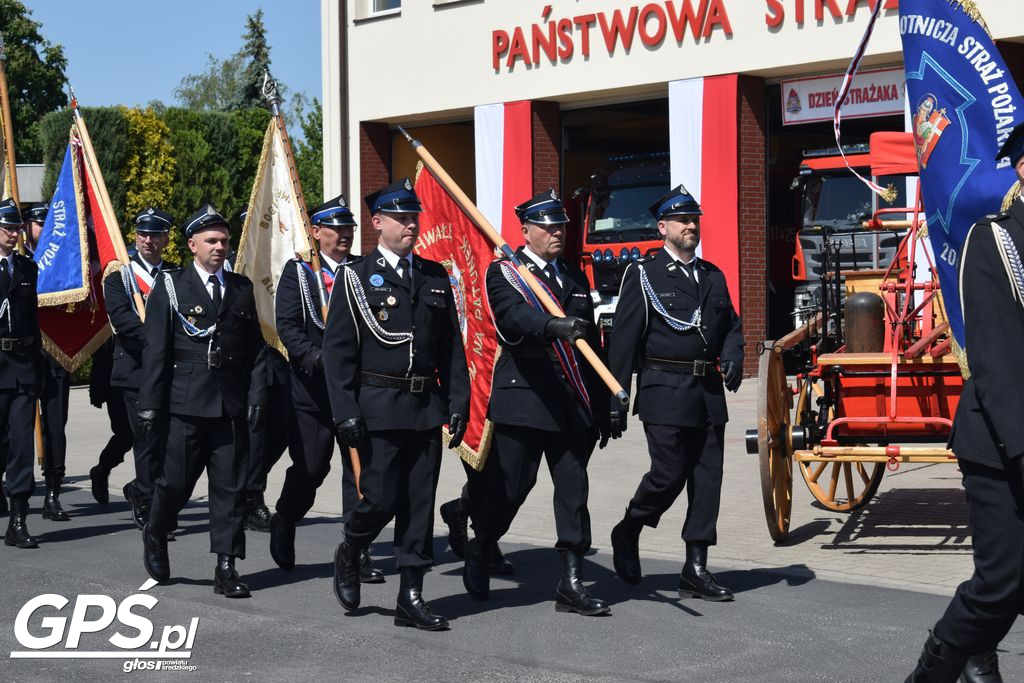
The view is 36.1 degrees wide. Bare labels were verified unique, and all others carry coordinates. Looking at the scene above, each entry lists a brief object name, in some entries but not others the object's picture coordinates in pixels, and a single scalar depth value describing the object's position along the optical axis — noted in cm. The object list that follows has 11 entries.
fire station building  2058
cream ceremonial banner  950
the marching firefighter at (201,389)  775
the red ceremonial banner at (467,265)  808
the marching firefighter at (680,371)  744
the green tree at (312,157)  5259
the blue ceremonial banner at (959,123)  738
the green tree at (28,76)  5359
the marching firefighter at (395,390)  691
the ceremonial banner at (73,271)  1072
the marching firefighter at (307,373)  831
